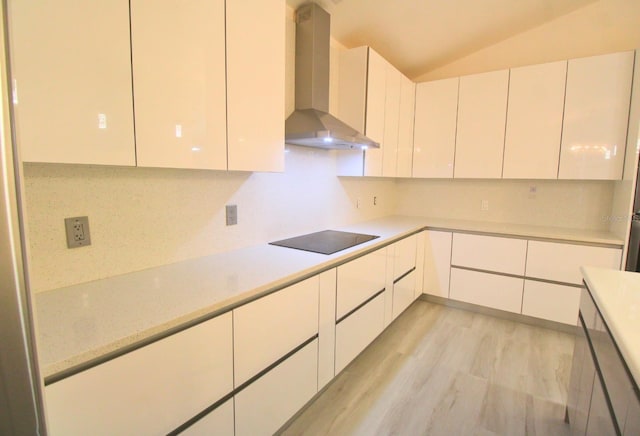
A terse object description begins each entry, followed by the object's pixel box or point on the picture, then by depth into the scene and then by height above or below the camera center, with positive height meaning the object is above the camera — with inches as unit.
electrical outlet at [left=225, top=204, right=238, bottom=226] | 73.0 -6.4
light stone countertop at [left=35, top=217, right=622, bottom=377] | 33.7 -16.3
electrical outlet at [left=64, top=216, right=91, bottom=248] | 47.9 -7.2
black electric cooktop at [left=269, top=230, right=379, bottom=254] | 77.7 -14.8
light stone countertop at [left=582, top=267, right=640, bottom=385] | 34.1 -16.6
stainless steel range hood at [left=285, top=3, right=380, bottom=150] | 82.0 +29.6
